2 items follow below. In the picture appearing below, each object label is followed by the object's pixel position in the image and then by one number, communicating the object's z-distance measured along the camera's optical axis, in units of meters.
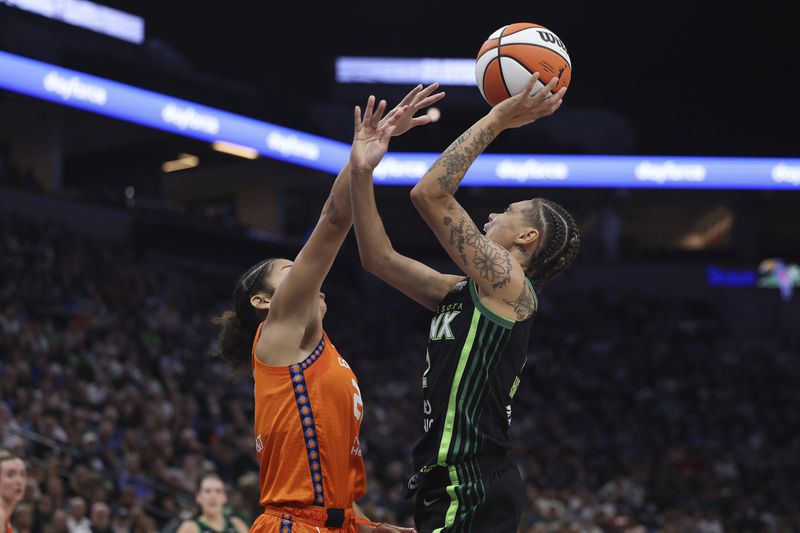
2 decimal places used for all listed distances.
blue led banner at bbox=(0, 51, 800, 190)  20.50
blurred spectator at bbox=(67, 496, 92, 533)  9.70
